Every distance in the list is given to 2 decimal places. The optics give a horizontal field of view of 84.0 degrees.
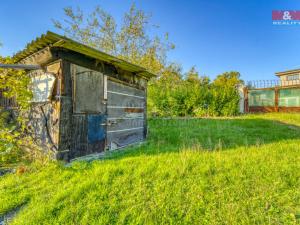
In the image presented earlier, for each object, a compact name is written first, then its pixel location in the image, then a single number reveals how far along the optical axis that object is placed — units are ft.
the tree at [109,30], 44.98
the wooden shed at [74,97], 10.91
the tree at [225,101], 40.24
